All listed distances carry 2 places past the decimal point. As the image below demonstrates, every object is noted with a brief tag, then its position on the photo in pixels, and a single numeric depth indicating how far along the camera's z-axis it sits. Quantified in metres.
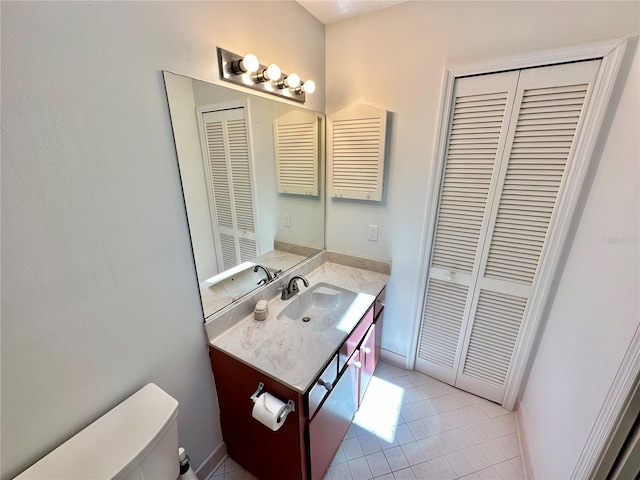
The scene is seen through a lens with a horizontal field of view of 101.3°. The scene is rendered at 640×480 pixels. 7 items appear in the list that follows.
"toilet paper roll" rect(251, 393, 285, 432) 0.96
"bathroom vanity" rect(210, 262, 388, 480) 1.06
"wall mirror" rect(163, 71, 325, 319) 1.05
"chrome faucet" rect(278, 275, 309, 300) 1.55
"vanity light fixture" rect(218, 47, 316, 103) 1.10
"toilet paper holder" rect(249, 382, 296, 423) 0.98
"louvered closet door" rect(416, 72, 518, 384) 1.35
